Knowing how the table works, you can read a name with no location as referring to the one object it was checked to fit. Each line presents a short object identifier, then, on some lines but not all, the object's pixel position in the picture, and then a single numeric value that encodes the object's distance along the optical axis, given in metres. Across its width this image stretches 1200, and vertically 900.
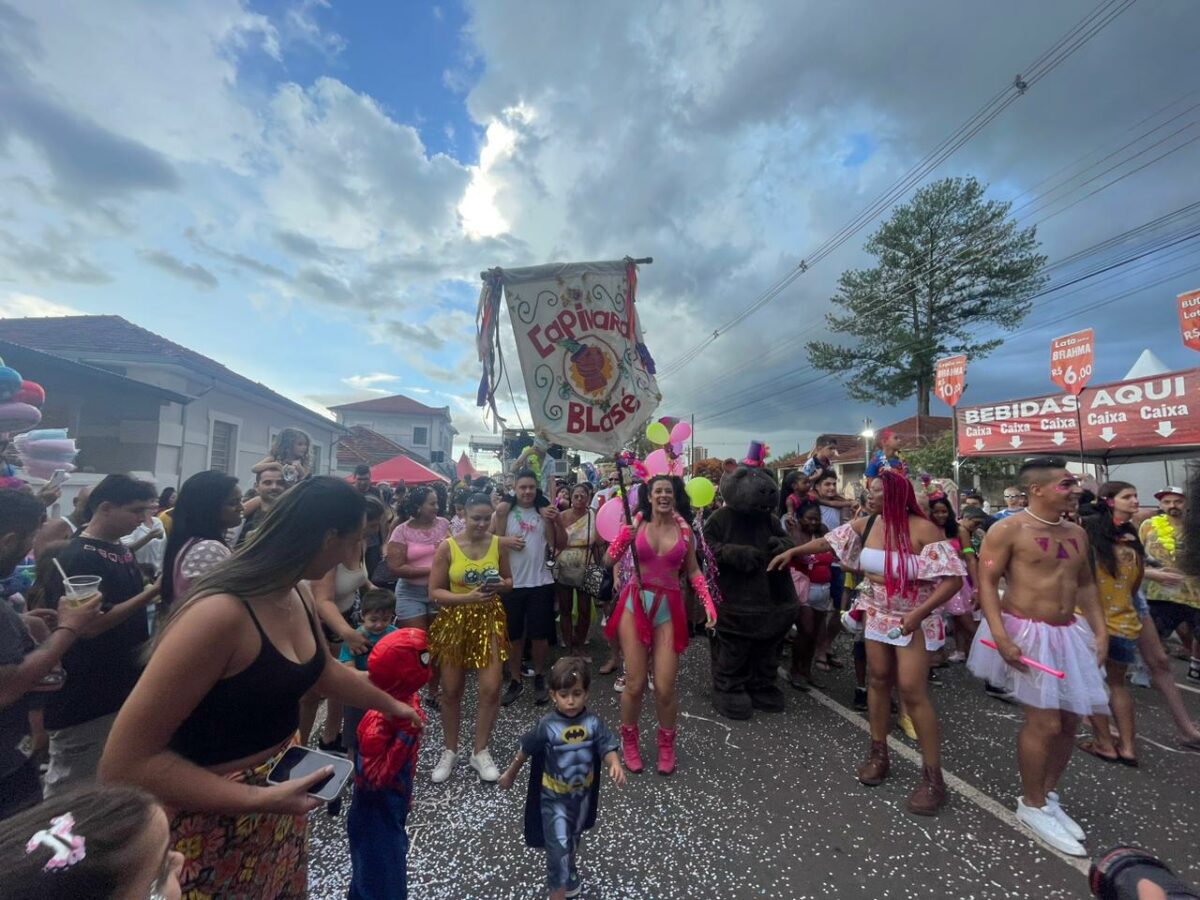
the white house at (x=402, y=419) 45.50
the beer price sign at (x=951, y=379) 14.20
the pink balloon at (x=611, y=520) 4.11
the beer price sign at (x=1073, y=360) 10.35
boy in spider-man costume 1.93
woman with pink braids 2.95
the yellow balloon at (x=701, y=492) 4.27
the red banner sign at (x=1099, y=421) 9.90
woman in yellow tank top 3.27
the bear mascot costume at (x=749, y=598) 4.22
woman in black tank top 1.14
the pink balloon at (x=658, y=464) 4.12
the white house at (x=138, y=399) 8.80
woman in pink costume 3.29
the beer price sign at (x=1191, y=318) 8.41
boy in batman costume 2.22
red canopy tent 16.00
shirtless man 2.70
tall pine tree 21.12
